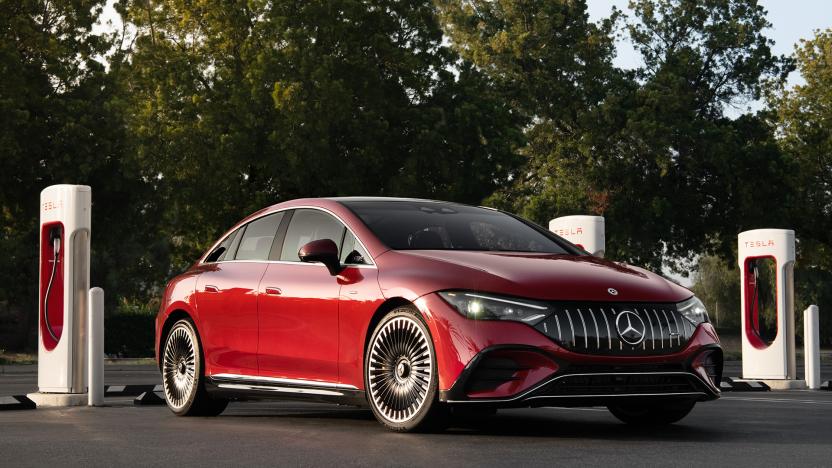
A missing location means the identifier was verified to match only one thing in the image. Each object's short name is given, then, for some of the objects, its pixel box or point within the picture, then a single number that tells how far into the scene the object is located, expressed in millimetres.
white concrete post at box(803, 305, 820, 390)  17094
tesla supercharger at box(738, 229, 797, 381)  18016
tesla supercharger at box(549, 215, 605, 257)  18641
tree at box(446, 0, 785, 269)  43312
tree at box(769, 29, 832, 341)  46500
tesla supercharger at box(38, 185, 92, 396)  13125
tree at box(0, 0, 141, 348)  36344
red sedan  7879
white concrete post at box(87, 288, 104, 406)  12430
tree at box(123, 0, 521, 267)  35812
